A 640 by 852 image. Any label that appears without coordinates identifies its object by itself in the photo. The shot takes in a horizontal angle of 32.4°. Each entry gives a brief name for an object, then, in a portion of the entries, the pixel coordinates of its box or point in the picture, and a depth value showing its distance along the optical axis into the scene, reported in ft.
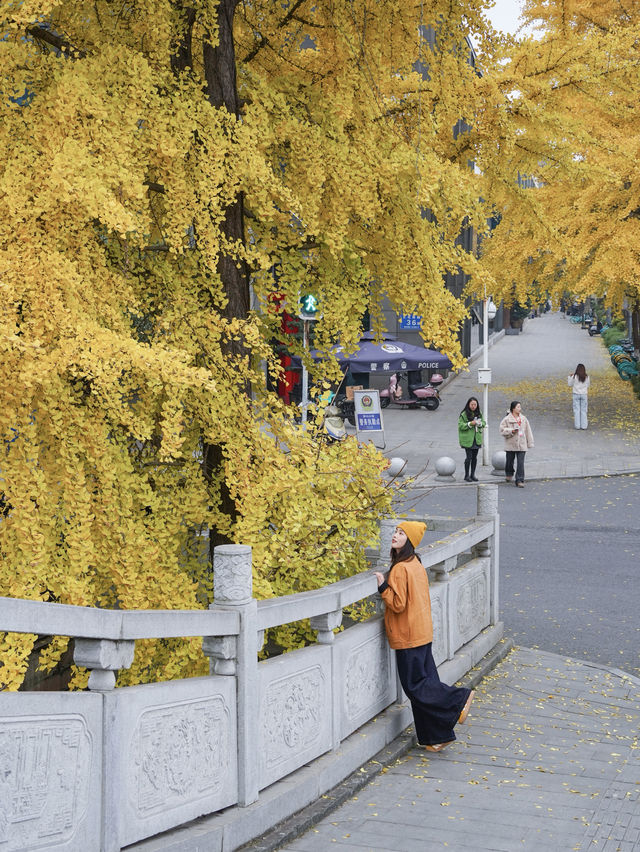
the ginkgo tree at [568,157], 30.53
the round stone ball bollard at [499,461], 71.10
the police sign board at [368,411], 72.90
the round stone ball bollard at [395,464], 66.57
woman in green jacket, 67.82
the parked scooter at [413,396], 110.32
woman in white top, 88.63
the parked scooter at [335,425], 82.65
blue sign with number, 110.32
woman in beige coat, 66.62
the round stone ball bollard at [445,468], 69.77
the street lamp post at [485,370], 74.38
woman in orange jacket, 24.49
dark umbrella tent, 85.81
